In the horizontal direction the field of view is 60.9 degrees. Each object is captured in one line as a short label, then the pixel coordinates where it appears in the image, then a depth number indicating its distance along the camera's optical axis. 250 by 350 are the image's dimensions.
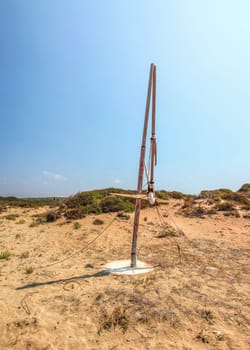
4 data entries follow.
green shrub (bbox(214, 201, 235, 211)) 15.23
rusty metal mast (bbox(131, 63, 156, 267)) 5.84
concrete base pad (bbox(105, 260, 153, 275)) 5.60
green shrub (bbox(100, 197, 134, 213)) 15.09
